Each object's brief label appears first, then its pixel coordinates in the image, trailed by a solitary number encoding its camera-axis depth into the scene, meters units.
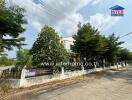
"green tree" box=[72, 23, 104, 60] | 11.21
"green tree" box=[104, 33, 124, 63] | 16.43
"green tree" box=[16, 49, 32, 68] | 12.89
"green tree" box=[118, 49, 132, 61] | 28.93
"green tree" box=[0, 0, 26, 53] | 5.34
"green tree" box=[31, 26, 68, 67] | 8.05
